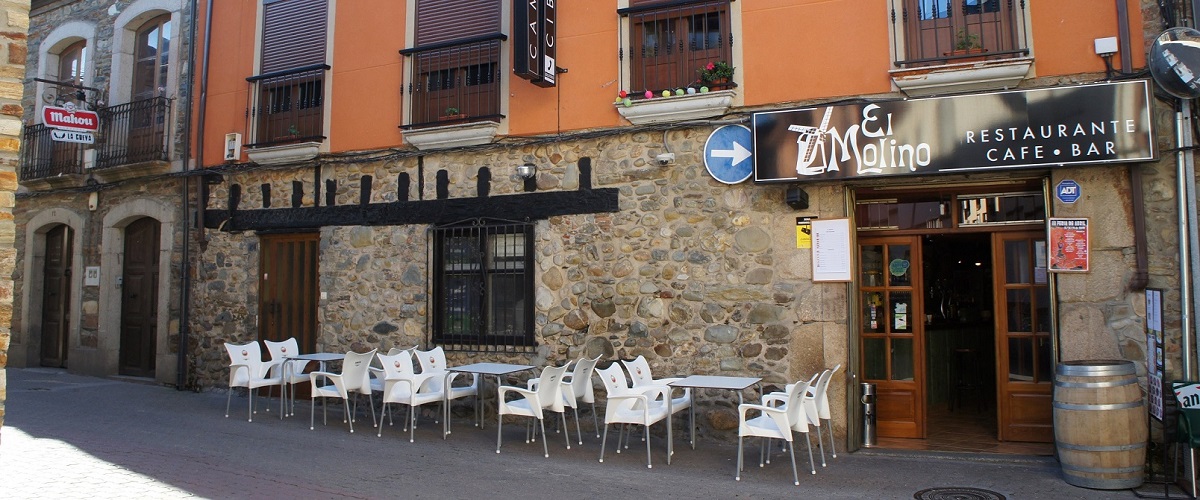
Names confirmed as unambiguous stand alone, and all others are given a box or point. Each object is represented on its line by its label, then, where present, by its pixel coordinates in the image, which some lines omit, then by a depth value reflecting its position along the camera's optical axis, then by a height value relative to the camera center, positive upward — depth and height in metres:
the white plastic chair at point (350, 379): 7.60 -0.70
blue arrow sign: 7.04 +1.33
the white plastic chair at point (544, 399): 6.62 -0.77
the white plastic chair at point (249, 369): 8.30 -0.66
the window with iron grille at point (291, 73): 9.46 +2.72
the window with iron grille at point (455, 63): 8.29 +2.53
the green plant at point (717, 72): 7.12 +2.06
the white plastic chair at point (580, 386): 6.86 -0.70
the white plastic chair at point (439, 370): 7.54 -0.62
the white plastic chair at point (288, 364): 8.38 -0.62
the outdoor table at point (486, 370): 7.08 -0.57
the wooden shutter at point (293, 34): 9.52 +3.24
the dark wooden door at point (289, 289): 9.45 +0.19
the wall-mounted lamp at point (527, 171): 7.93 +1.32
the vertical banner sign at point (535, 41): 7.50 +2.49
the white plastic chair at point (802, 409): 5.80 -0.75
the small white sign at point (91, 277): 11.41 +0.39
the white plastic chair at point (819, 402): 6.09 -0.74
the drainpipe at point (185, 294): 10.16 +0.13
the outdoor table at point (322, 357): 8.28 -0.53
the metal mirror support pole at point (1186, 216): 5.74 +0.64
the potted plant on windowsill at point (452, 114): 8.39 +1.98
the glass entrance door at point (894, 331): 7.09 -0.22
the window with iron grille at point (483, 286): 8.12 +0.19
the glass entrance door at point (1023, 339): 6.67 -0.27
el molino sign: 5.84 +1.32
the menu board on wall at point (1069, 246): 6.06 +0.46
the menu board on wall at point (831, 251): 6.70 +0.46
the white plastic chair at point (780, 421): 5.74 -0.82
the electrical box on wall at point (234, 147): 9.93 +1.94
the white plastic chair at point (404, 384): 7.24 -0.72
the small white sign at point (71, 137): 10.37 +2.17
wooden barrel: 5.29 -0.78
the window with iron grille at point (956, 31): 6.35 +2.21
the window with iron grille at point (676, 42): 7.33 +2.43
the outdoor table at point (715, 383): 6.19 -0.60
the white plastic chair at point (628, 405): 6.23 -0.79
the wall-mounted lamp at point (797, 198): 6.71 +0.90
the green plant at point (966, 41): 6.43 +2.11
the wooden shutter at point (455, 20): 8.38 +3.00
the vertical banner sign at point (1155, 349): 5.44 -0.29
